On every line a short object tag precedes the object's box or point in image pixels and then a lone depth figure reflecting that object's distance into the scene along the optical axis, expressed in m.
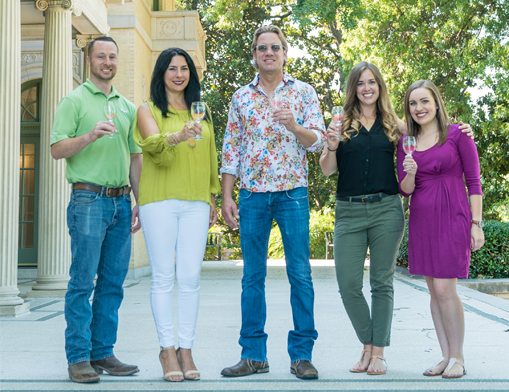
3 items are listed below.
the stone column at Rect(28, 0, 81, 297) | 10.34
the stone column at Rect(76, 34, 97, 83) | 12.69
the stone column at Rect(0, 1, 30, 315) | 8.27
